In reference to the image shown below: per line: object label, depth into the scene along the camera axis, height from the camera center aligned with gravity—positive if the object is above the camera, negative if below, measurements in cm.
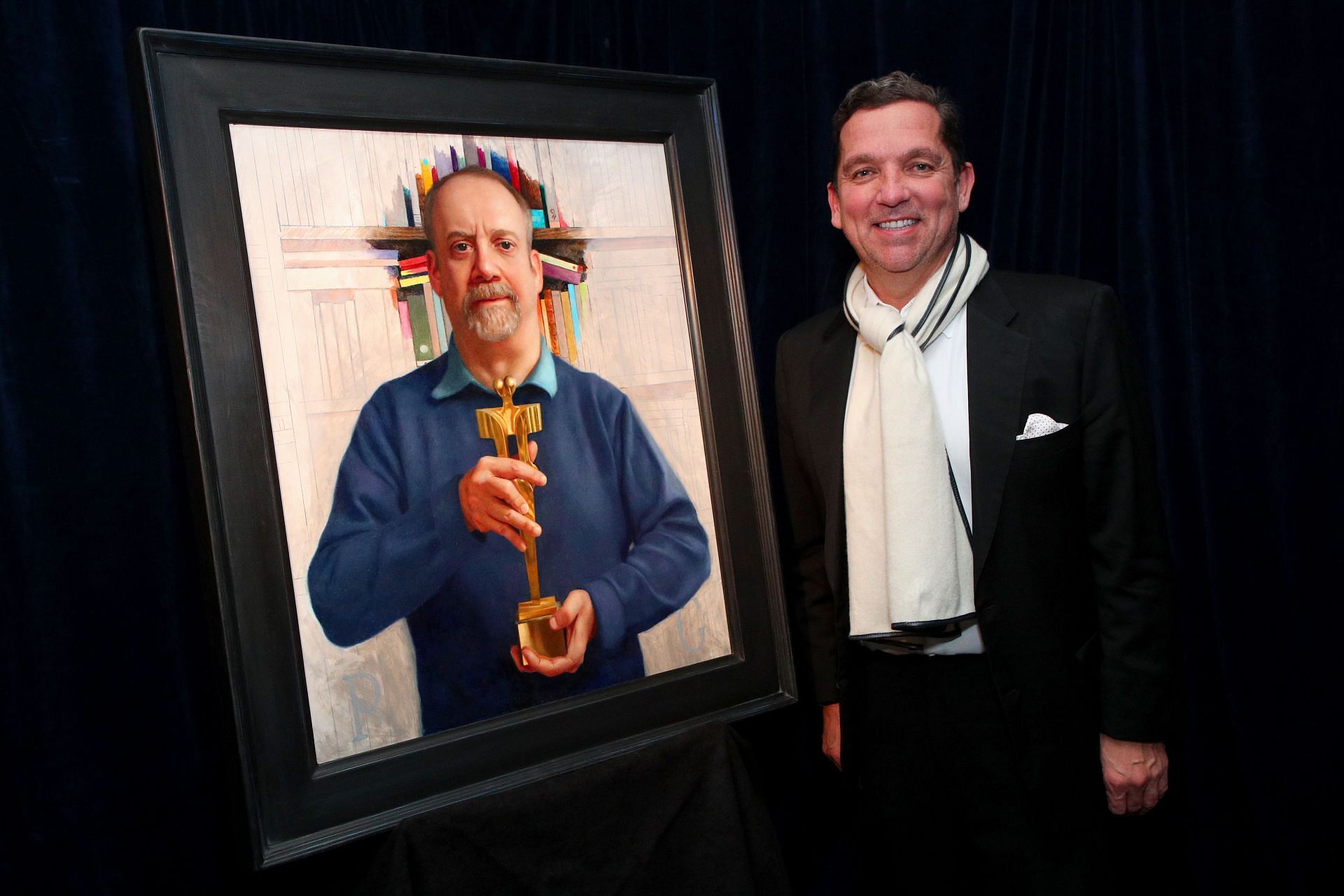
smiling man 148 -25
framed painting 126 +7
